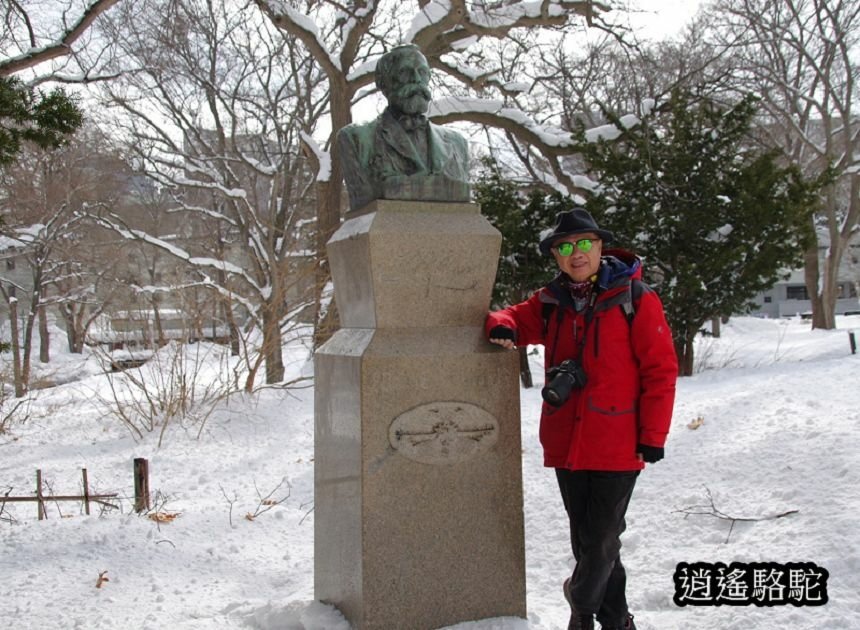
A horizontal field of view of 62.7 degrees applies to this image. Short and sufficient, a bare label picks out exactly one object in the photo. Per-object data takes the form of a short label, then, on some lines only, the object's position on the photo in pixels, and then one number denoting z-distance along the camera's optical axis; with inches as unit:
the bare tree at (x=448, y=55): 442.6
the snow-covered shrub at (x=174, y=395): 358.9
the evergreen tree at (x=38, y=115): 165.6
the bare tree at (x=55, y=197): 674.8
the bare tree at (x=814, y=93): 748.0
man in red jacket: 112.8
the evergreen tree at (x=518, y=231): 471.8
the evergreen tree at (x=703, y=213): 409.4
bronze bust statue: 139.7
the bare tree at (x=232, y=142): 587.5
